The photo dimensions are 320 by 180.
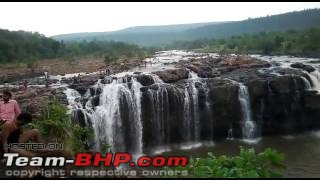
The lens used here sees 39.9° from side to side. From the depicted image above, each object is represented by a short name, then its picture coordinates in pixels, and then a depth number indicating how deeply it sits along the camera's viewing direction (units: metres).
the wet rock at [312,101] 25.95
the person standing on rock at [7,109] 8.31
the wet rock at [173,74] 24.66
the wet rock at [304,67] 29.02
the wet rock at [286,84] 25.53
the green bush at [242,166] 6.66
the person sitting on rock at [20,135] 7.63
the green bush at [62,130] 9.69
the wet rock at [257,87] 25.17
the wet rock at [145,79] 23.81
